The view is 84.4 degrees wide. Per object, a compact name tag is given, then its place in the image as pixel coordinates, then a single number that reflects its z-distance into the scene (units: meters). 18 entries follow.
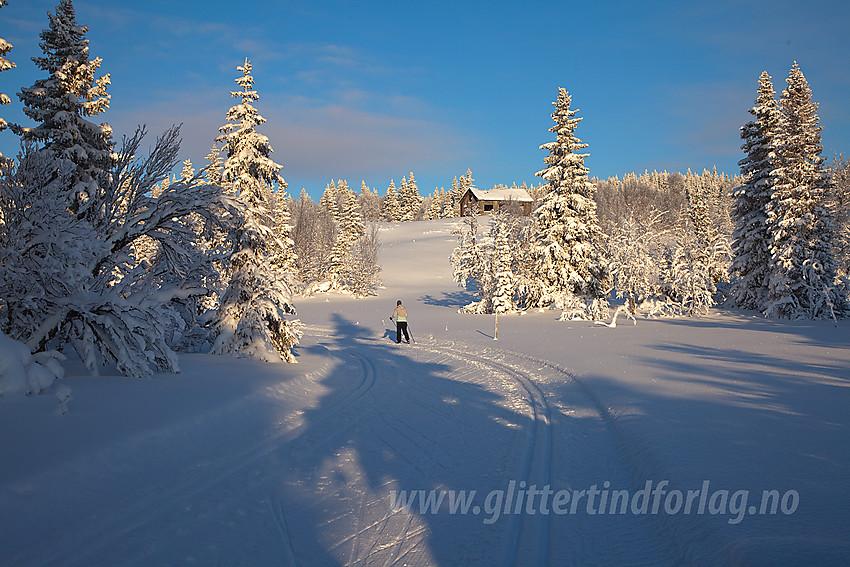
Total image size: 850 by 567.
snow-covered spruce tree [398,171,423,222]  109.69
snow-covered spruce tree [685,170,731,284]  27.28
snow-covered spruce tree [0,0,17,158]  12.18
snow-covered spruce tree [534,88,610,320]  28.11
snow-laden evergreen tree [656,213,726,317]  25.09
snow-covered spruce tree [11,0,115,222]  15.84
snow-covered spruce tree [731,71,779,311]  24.06
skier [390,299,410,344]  20.48
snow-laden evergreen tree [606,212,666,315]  26.61
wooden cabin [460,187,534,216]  93.50
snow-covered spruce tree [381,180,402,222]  110.75
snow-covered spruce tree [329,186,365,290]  52.41
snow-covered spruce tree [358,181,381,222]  141.12
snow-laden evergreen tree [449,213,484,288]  32.31
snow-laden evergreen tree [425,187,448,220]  121.08
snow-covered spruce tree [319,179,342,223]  83.03
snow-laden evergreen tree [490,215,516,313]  30.27
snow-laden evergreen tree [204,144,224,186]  46.78
